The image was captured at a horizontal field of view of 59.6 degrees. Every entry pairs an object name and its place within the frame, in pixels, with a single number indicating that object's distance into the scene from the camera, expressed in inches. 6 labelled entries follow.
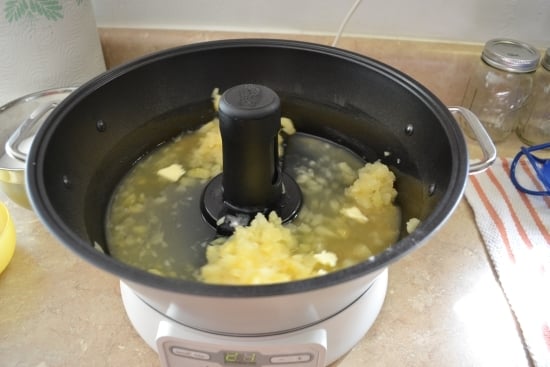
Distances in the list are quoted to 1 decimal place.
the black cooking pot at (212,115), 17.2
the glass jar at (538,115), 37.5
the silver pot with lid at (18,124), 29.0
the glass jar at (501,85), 34.6
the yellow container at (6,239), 28.0
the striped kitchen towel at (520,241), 26.2
